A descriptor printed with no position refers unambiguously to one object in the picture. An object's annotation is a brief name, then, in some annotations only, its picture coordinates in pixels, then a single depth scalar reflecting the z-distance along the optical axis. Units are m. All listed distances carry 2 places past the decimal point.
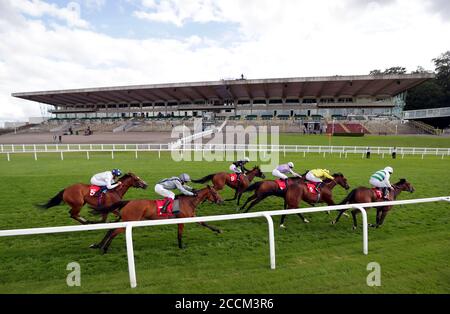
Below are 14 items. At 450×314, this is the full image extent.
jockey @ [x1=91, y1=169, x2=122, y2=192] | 5.28
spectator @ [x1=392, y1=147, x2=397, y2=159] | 16.96
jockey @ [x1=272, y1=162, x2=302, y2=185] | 6.79
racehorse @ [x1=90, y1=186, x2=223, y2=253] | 4.12
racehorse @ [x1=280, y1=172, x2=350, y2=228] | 5.66
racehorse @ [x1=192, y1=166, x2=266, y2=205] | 7.32
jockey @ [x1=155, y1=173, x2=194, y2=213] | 4.71
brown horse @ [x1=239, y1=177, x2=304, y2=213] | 6.16
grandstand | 43.31
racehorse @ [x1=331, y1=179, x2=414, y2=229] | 5.25
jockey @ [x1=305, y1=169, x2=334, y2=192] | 6.15
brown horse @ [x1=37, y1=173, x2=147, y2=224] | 5.27
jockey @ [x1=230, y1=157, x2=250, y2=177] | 7.69
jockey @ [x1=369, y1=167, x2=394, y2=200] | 5.56
